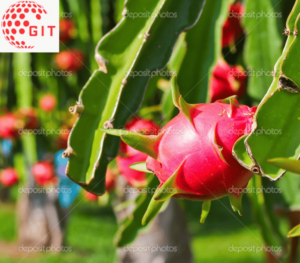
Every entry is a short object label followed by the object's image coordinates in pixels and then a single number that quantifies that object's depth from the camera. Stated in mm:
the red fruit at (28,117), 3721
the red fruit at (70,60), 3488
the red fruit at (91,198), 3229
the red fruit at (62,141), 3403
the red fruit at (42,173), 4016
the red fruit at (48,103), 4307
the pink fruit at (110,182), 3137
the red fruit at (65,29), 3525
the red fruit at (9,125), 3834
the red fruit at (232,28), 2041
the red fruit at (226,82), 1939
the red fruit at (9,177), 4901
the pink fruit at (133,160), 1911
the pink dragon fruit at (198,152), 1583
